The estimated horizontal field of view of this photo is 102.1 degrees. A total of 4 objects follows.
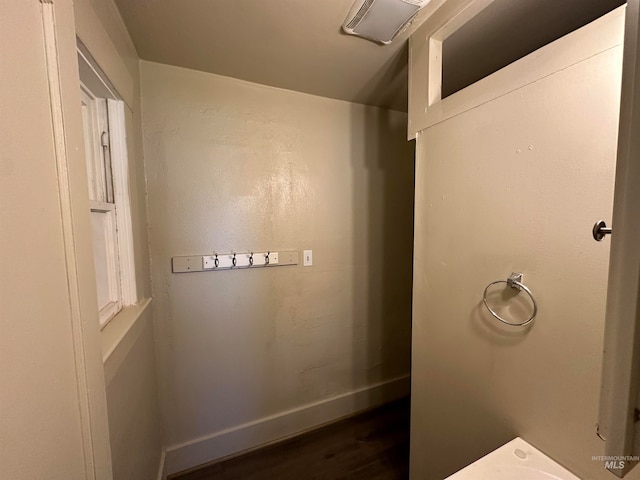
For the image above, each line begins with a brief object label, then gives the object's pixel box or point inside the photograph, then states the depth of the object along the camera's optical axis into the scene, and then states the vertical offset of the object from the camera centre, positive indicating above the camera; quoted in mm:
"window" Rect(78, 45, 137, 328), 1022 +122
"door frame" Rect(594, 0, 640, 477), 309 -79
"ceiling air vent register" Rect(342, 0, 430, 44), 1006 +843
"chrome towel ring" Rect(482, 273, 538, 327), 860 -250
